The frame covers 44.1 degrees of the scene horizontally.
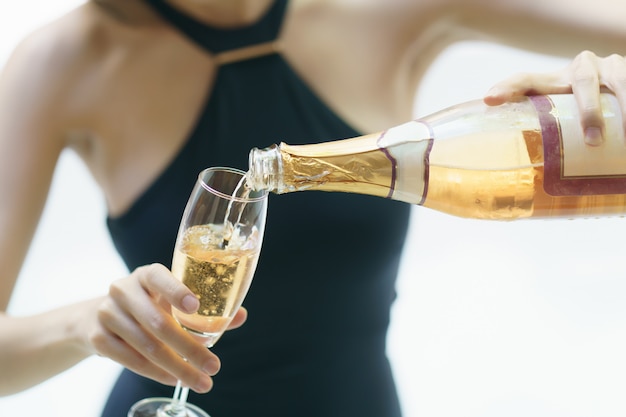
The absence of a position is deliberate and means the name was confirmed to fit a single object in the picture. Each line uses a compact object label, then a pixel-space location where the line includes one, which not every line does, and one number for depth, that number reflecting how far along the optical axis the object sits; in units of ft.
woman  3.86
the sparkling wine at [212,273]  2.73
